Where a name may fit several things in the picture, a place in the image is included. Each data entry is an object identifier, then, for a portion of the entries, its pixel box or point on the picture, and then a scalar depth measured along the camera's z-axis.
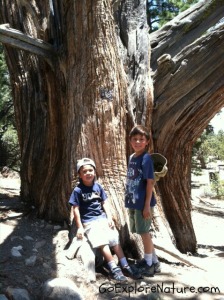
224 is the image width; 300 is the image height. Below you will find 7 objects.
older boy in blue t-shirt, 2.54
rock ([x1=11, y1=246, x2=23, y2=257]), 2.54
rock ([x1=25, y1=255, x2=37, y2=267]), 2.44
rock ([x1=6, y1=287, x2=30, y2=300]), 1.98
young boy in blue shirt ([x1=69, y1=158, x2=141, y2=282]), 2.50
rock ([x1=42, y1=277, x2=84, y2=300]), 2.02
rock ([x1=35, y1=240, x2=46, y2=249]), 2.75
